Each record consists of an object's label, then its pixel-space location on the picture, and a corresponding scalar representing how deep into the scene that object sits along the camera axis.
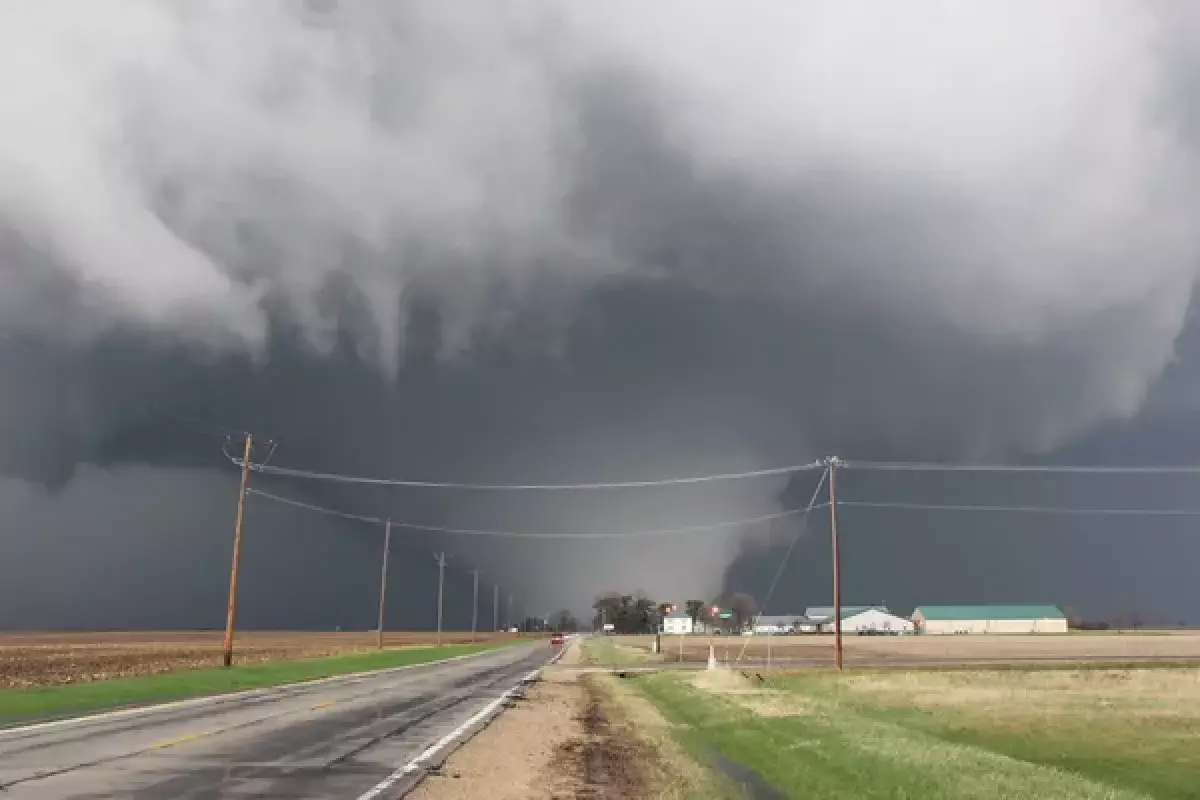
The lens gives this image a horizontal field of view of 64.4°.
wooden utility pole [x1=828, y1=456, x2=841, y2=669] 59.12
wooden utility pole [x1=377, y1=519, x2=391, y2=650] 116.51
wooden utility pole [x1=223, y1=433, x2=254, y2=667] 58.00
